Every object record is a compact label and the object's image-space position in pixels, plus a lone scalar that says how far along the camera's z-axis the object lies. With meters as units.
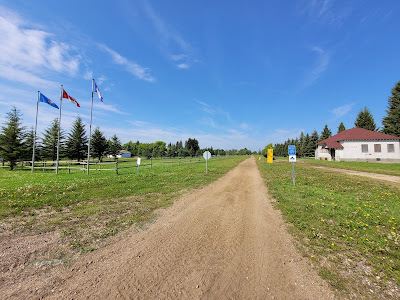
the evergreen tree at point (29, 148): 26.92
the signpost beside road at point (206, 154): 18.33
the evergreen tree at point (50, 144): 32.25
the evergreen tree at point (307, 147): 64.94
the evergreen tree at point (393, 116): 37.67
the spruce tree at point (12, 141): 24.81
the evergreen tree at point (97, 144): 43.53
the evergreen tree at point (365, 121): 47.84
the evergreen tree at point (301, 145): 68.47
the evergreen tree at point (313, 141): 63.90
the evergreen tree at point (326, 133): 60.84
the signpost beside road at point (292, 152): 11.35
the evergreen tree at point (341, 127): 58.33
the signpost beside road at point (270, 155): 34.03
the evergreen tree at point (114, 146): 53.59
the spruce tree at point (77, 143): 36.00
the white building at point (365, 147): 31.40
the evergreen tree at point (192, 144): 97.16
